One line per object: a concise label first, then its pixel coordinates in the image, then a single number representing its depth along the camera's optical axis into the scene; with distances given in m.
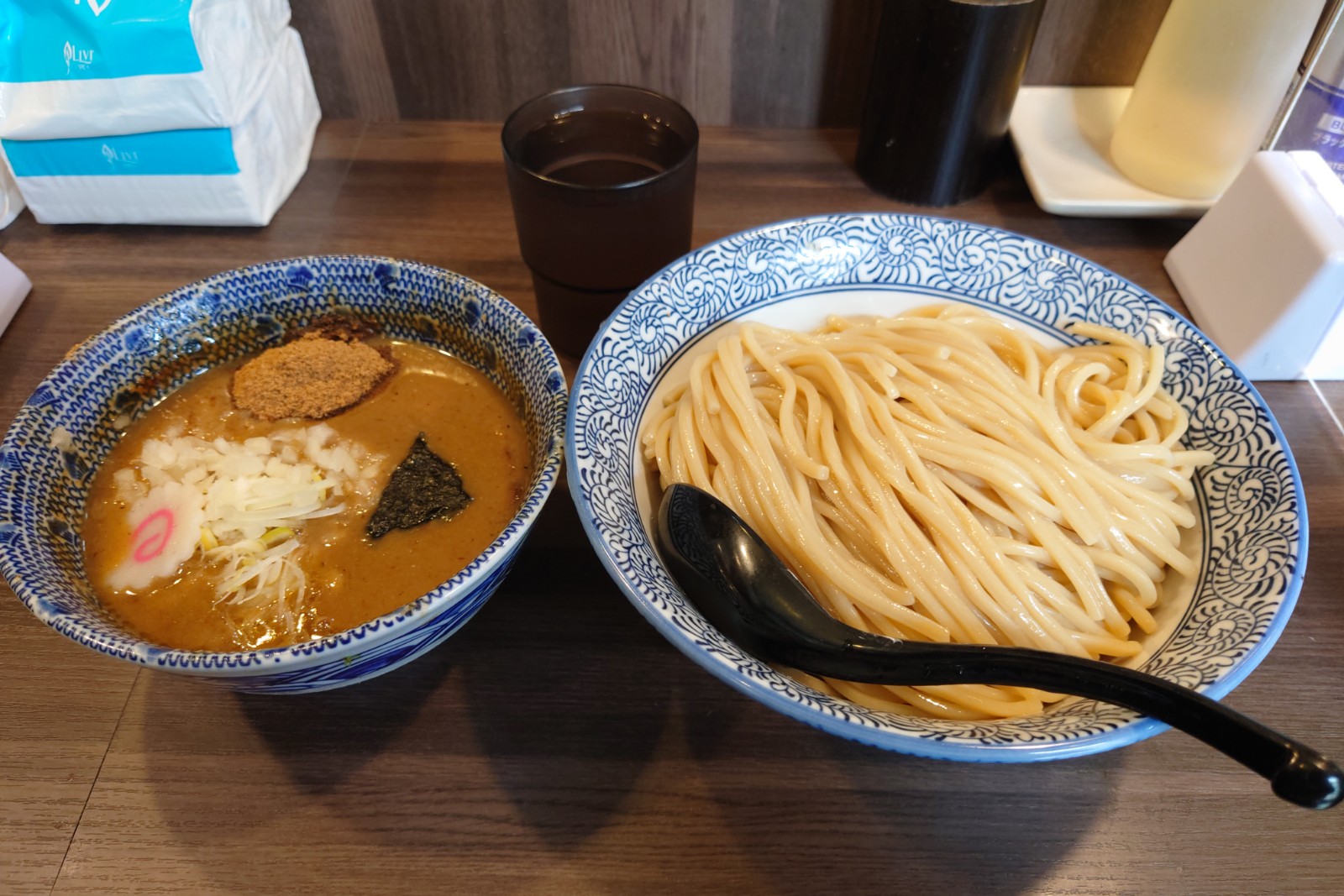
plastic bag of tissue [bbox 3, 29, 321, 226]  0.42
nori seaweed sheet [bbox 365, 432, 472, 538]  0.28
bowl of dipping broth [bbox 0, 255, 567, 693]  0.25
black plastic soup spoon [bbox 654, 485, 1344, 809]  0.19
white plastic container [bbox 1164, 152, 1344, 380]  0.35
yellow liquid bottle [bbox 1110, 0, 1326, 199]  0.39
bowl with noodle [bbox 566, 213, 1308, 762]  0.24
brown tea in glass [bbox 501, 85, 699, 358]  0.33
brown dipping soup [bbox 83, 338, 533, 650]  0.26
